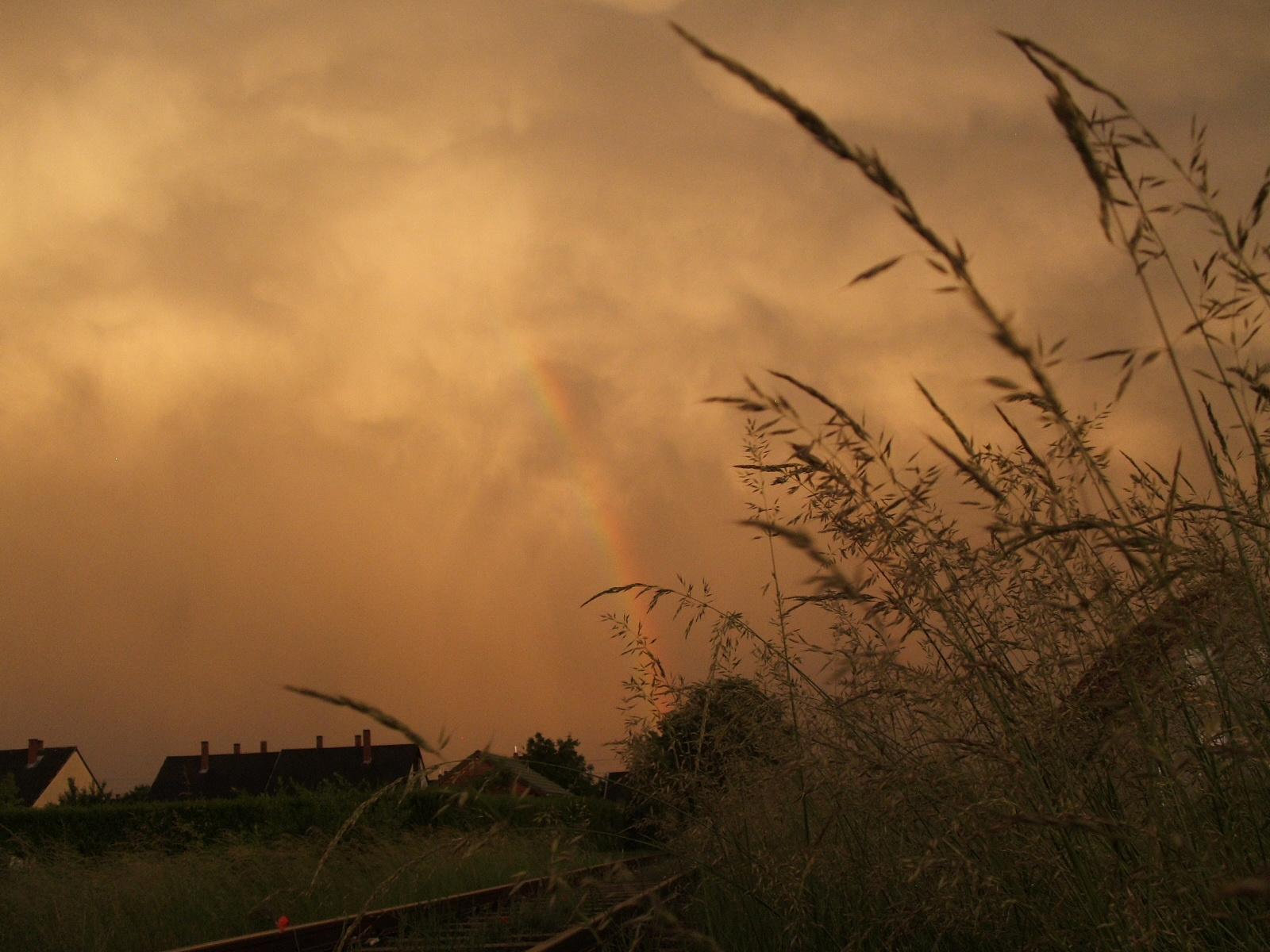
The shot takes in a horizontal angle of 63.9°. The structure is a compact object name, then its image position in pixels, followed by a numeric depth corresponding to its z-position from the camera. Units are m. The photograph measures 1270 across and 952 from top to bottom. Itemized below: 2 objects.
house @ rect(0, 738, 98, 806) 61.94
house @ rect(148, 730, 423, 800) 63.72
